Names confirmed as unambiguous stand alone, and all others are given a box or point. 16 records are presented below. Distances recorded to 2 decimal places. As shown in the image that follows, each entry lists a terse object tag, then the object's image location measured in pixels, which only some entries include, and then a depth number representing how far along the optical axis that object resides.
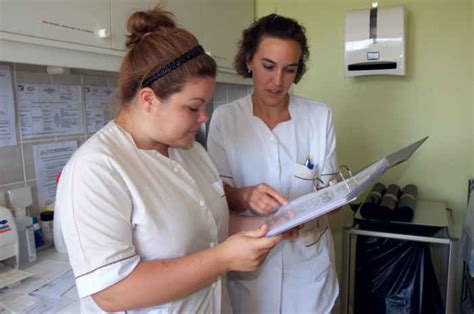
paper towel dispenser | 1.77
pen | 1.24
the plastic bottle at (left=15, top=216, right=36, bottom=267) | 1.15
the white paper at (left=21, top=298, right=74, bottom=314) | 0.89
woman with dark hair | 1.22
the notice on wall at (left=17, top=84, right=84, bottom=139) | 1.24
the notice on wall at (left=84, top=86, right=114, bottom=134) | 1.48
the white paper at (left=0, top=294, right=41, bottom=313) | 0.90
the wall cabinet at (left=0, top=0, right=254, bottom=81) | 0.85
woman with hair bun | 0.67
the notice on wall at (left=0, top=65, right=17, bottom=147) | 1.17
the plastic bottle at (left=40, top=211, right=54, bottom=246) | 1.27
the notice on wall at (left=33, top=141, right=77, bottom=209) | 1.29
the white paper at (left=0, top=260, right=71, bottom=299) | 0.99
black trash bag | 1.60
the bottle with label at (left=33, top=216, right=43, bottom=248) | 1.24
